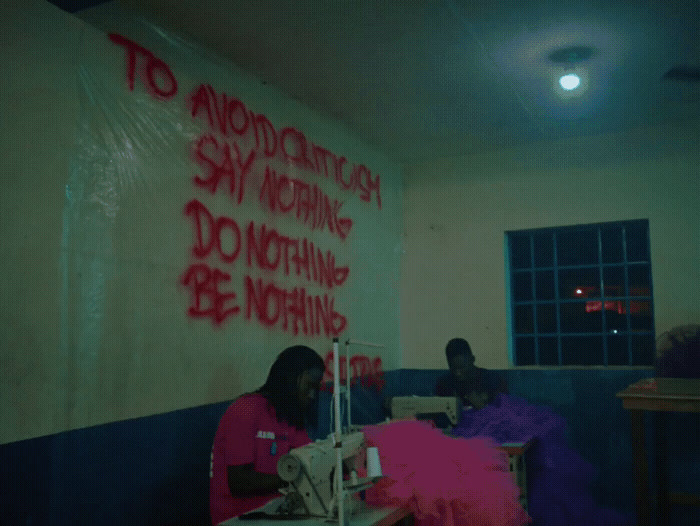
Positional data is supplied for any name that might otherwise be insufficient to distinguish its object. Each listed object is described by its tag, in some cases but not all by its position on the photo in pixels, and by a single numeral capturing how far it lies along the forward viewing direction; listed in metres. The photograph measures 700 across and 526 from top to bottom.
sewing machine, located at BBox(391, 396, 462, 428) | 4.32
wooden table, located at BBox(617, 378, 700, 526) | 3.73
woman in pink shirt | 2.80
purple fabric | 4.39
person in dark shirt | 4.99
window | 5.64
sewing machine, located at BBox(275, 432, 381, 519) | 2.38
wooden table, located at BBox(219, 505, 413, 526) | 2.34
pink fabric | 2.53
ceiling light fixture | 4.03
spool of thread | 2.44
